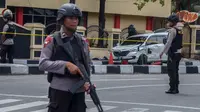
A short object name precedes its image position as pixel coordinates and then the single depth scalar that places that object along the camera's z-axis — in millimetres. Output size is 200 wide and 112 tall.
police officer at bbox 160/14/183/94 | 12469
